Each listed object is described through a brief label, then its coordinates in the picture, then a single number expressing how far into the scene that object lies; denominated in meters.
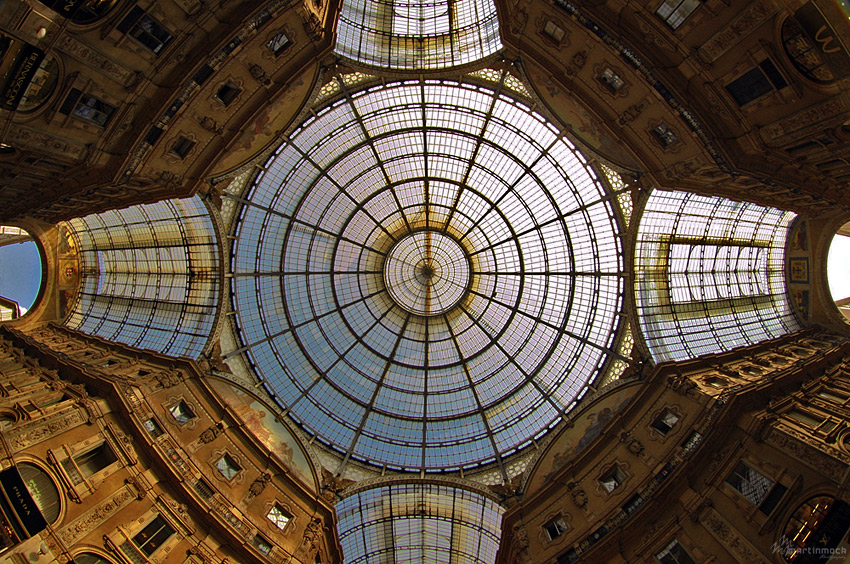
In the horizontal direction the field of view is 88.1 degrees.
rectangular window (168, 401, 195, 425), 25.59
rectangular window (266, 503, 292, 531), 26.31
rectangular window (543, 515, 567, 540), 25.19
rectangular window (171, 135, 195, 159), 21.97
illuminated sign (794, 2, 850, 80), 14.61
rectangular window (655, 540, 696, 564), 19.19
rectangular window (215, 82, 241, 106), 21.47
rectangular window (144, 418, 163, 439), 23.03
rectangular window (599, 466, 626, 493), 24.59
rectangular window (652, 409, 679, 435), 24.06
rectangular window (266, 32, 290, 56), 20.70
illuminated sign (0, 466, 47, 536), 15.88
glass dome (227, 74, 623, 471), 29.20
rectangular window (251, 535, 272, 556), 24.45
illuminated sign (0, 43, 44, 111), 14.80
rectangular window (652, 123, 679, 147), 20.89
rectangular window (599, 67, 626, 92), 20.66
